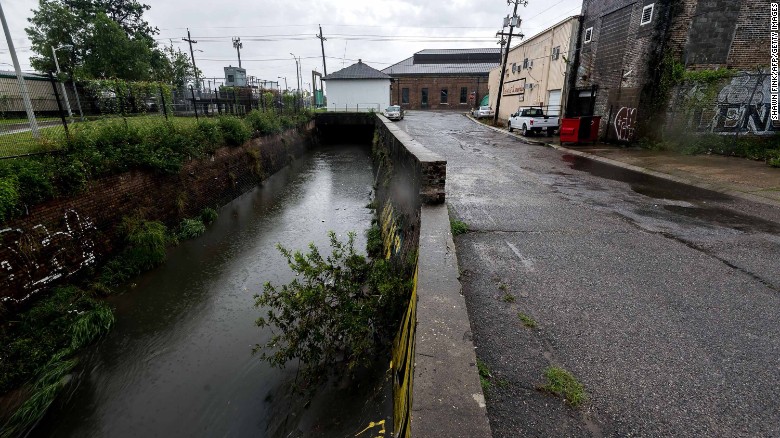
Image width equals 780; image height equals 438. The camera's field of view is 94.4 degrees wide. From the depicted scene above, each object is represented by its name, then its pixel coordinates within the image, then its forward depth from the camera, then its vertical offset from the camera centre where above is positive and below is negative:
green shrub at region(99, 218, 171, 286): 7.70 -3.31
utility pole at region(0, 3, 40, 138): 8.74 -0.12
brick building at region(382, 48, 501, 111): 51.72 +2.80
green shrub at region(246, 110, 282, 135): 17.28 -0.87
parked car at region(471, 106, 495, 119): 36.31 -0.60
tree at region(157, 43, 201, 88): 34.56 +3.25
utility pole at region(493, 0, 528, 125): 30.20 +6.34
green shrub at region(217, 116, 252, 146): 14.12 -1.02
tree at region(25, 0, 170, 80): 27.05 +4.36
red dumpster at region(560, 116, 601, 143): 16.69 -0.99
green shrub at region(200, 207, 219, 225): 11.48 -3.45
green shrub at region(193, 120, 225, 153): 12.27 -1.08
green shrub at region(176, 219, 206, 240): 10.13 -3.46
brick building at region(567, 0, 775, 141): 13.15 +2.15
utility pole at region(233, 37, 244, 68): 59.97 +9.40
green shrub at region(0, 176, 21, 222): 5.70 -1.47
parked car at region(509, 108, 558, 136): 20.83 -0.86
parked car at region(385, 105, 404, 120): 32.56 -0.70
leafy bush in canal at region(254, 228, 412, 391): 4.52 -2.56
